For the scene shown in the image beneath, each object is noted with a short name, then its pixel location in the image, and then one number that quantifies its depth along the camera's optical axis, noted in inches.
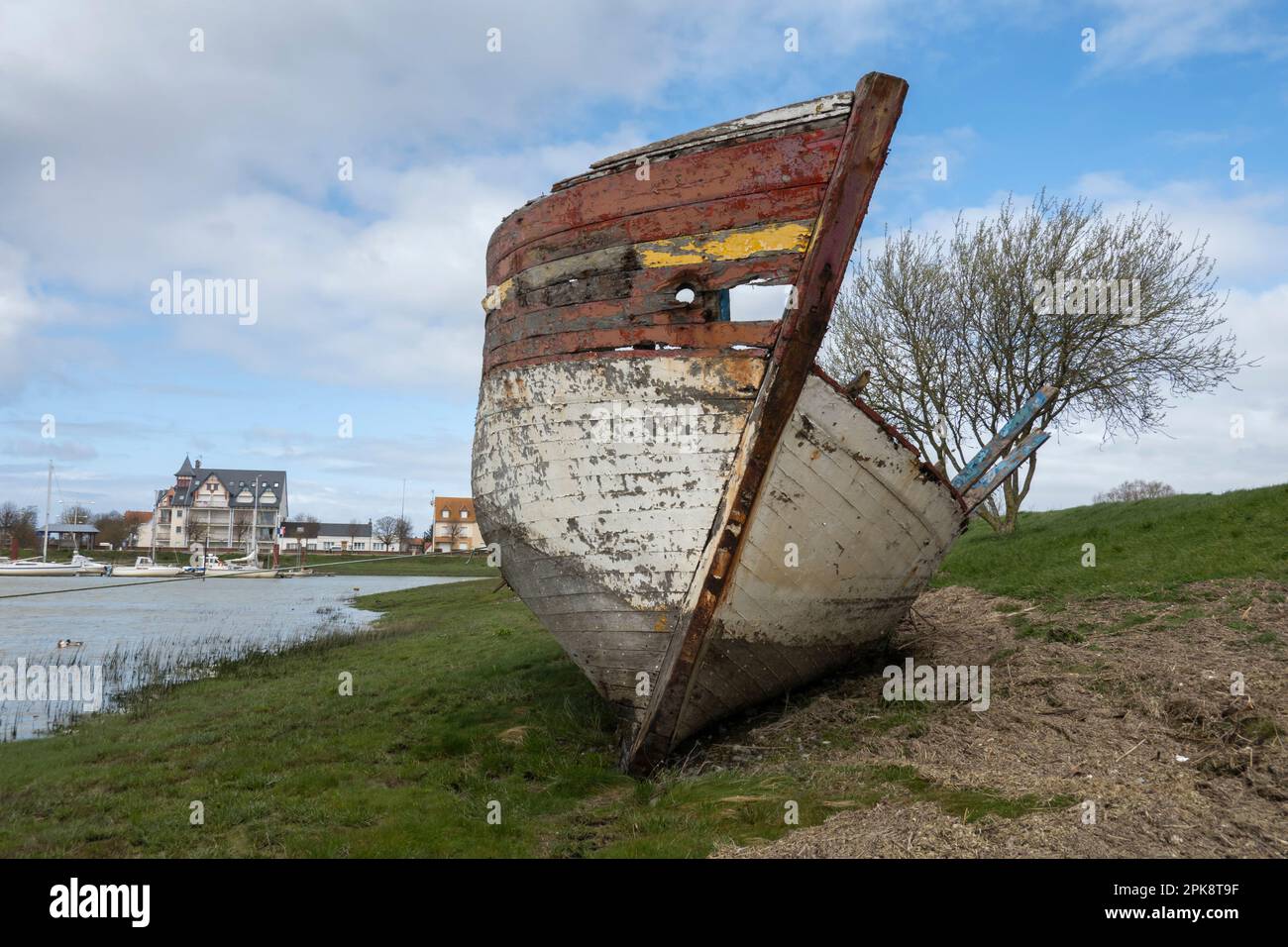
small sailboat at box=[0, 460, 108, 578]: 2073.1
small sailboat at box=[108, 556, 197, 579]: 1955.0
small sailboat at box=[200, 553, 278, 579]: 2025.1
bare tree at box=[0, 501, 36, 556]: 3179.1
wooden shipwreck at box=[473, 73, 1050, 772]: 225.9
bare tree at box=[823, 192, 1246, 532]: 658.8
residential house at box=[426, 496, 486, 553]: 3479.3
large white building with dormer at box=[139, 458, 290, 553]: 3373.5
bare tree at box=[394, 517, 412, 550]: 3833.4
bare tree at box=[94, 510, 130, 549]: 3535.9
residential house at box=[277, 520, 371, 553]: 4106.8
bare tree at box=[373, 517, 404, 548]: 4121.6
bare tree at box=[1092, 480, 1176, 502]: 1615.9
